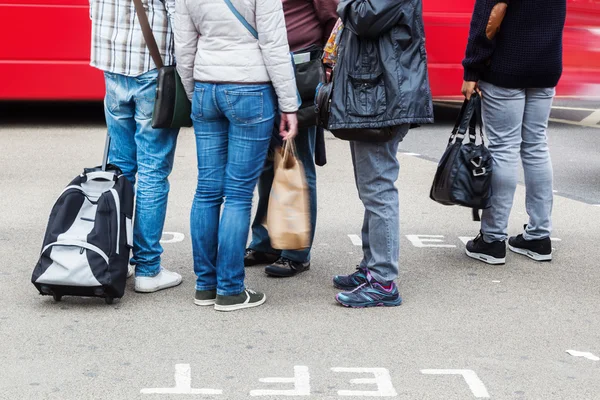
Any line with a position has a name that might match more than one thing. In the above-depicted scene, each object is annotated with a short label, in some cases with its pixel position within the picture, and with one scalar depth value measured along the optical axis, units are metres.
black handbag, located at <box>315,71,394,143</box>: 8.99
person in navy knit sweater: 10.60
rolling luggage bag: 9.01
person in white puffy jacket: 8.70
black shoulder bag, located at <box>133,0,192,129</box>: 9.26
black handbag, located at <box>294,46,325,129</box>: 9.90
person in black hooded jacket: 8.70
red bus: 19.65
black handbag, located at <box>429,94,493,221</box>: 10.67
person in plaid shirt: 9.40
